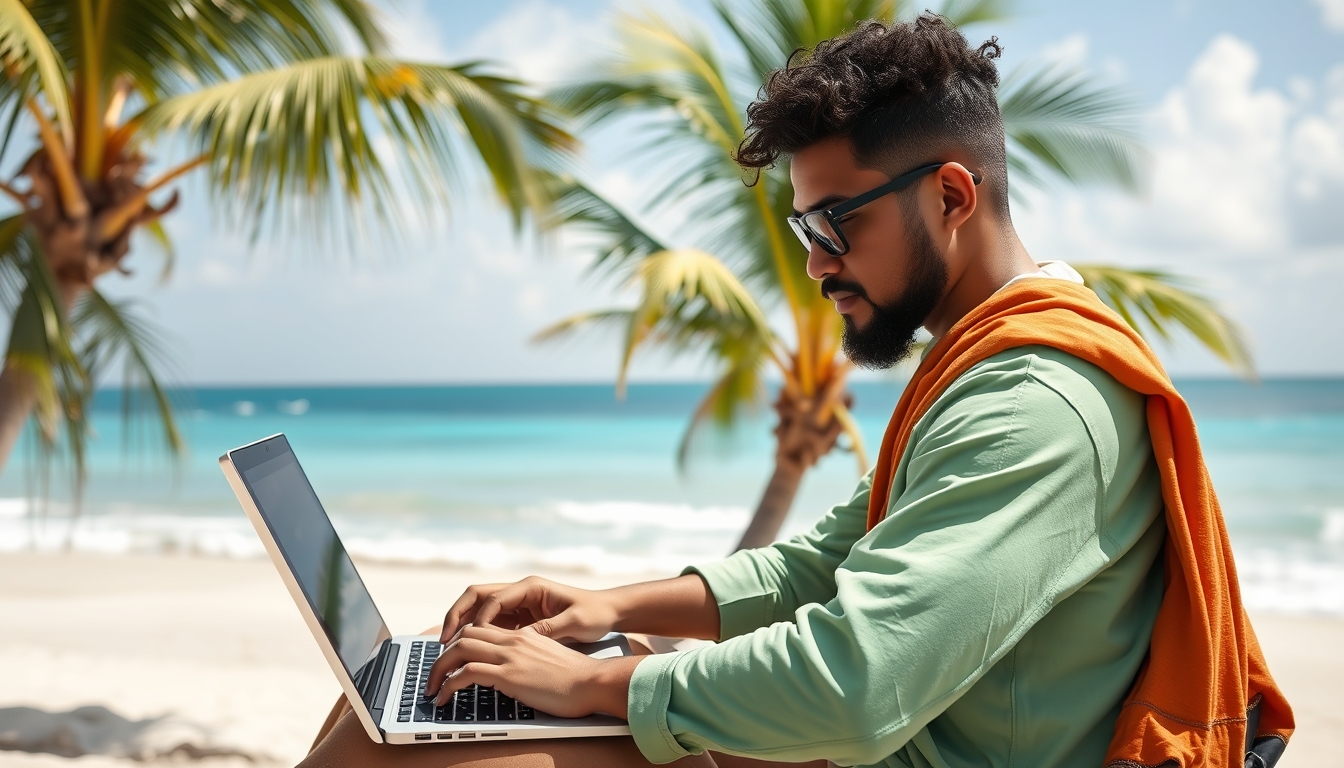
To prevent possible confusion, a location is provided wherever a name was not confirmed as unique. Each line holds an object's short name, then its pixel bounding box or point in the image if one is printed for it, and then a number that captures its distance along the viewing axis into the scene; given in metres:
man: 1.08
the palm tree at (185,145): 3.32
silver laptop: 1.26
